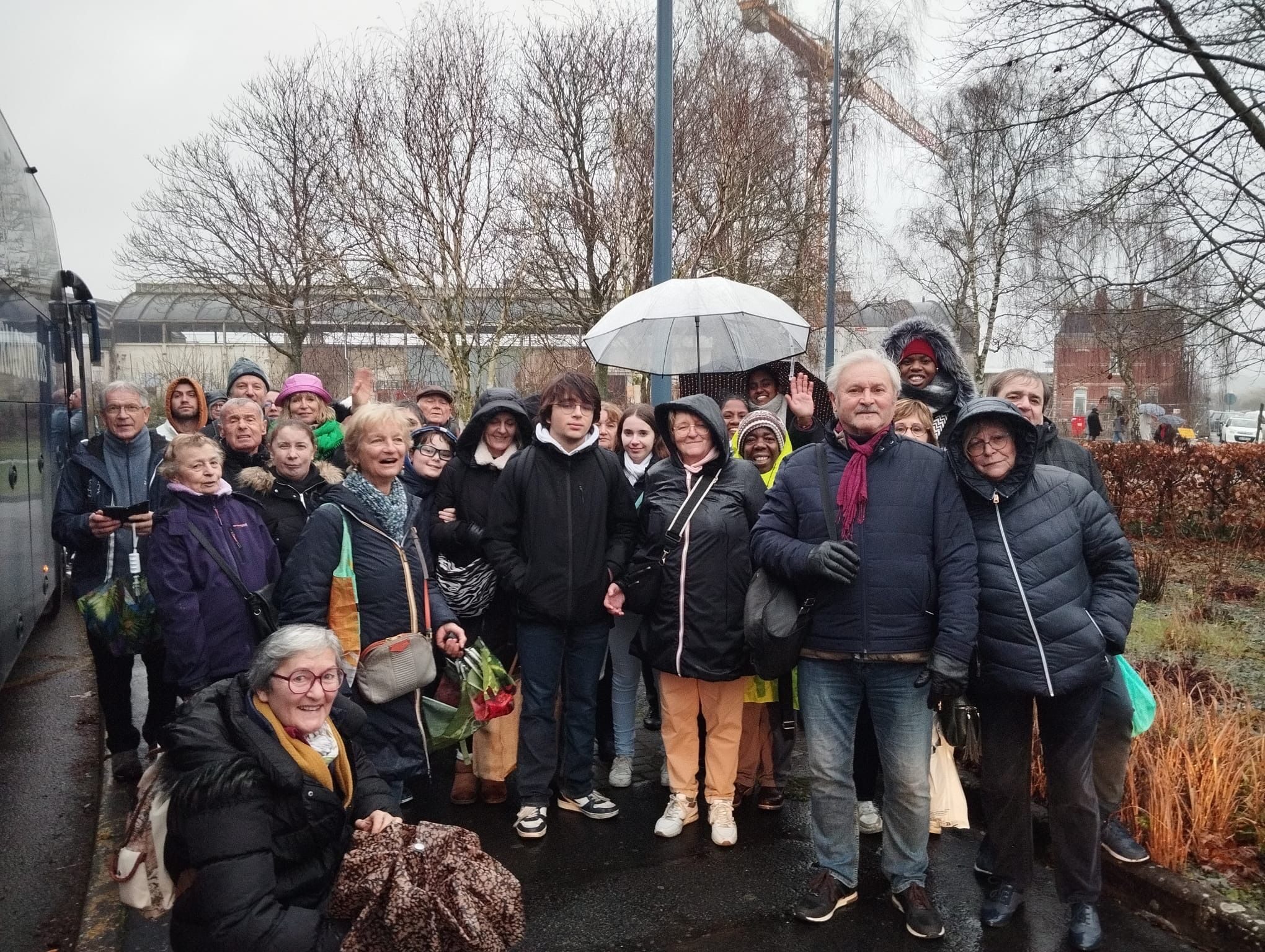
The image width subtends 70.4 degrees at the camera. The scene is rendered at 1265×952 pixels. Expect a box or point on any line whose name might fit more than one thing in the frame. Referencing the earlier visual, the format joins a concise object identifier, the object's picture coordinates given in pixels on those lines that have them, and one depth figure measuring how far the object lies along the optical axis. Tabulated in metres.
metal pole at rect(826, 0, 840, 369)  14.05
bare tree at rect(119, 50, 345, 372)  16.23
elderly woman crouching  2.17
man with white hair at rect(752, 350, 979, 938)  3.17
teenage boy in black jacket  4.06
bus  5.87
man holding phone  4.56
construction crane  19.02
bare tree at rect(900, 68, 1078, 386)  25.73
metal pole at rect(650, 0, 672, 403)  6.49
